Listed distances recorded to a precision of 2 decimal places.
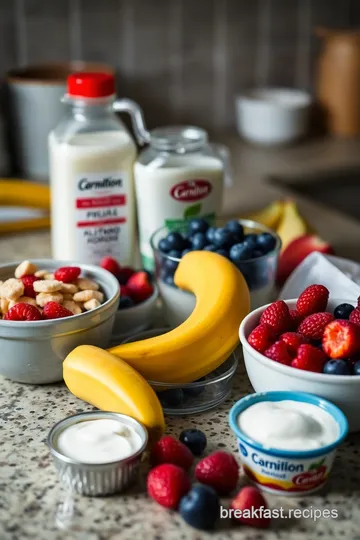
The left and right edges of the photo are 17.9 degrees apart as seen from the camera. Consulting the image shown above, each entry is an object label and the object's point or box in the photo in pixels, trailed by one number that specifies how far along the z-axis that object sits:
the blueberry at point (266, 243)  1.04
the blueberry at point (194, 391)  0.92
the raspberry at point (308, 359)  0.86
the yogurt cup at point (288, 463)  0.80
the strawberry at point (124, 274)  1.07
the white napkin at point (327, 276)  1.02
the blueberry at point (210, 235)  1.05
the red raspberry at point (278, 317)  0.90
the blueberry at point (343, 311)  0.92
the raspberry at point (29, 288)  0.97
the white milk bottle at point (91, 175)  1.08
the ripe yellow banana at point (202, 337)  0.92
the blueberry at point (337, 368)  0.85
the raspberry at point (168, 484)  0.80
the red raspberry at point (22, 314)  0.93
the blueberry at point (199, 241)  1.04
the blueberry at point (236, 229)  1.05
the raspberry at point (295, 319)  0.92
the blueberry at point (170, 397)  0.91
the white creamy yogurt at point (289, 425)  0.81
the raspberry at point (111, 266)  1.06
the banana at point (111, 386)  0.86
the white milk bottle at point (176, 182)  1.10
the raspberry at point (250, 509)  0.79
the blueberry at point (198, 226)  1.07
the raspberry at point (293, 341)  0.88
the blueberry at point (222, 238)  1.03
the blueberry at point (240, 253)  1.02
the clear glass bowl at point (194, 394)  0.91
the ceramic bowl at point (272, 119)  1.61
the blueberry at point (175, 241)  1.05
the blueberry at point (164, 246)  1.05
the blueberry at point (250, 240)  1.03
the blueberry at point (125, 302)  1.03
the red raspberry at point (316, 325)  0.89
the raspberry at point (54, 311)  0.93
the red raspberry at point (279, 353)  0.87
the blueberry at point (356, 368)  0.85
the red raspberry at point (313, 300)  0.92
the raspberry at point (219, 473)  0.82
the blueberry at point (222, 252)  1.03
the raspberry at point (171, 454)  0.83
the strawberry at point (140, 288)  1.05
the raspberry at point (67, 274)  0.98
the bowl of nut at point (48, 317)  0.92
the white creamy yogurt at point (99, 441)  0.82
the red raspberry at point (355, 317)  0.89
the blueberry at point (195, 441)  0.86
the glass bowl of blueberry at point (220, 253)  1.03
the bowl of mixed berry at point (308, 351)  0.85
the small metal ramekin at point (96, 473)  0.81
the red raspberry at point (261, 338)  0.88
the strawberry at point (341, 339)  0.86
